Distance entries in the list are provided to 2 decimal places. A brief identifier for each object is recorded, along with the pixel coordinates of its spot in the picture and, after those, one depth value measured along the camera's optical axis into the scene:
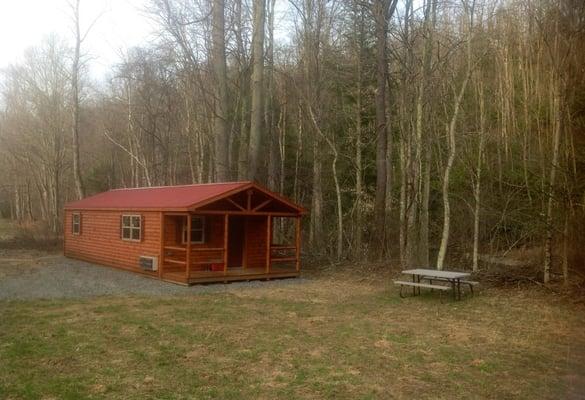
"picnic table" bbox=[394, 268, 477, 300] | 10.63
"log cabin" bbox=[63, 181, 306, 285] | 13.90
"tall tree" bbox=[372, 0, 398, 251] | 16.44
